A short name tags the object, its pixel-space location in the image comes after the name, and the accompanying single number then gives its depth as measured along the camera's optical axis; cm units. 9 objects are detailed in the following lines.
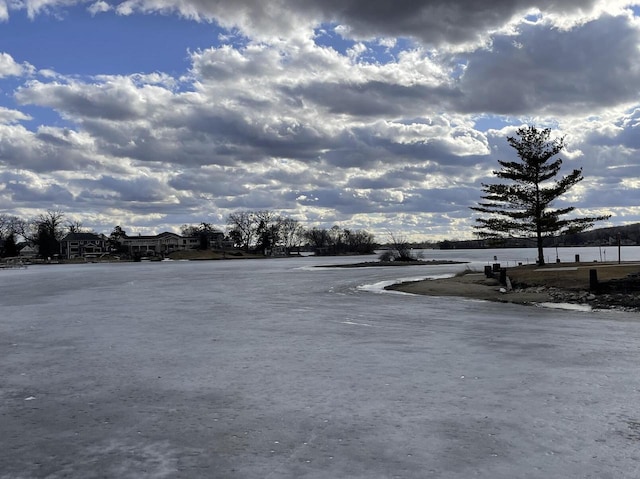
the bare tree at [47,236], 15762
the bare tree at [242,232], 18675
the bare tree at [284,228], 19596
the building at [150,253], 18935
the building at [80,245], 18462
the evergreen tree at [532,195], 5078
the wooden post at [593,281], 2858
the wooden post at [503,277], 3763
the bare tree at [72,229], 19514
